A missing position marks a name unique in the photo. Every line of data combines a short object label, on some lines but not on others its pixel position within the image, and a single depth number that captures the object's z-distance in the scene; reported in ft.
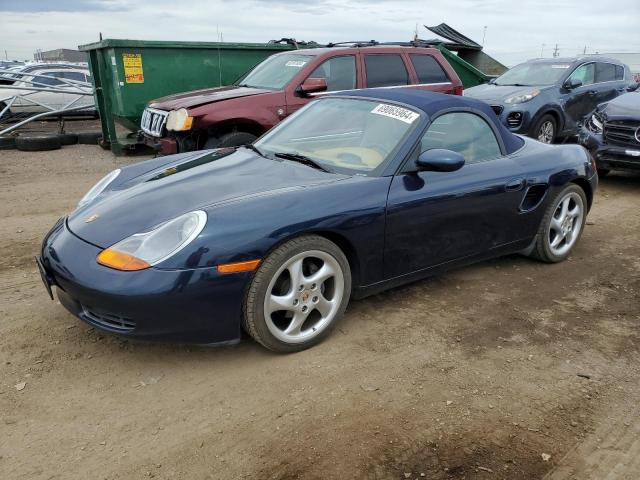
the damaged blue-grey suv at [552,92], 29.27
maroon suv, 21.94
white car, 41.09
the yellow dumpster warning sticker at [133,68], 28.71
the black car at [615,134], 23.45
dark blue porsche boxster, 8.93
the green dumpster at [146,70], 28.78
